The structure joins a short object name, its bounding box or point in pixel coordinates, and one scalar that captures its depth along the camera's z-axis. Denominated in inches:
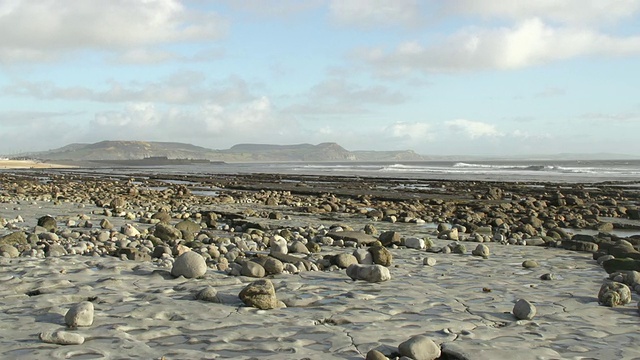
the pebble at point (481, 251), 398.2
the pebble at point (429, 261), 354.0
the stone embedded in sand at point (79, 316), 196.5
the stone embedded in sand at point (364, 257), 340.1
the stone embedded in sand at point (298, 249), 388.2
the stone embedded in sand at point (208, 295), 237.9
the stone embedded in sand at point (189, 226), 485.1
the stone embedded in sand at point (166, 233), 439.8
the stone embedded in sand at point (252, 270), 296.2
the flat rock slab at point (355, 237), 449.4
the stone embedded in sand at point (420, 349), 170.7
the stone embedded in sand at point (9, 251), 337.1
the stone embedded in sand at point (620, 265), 329.4
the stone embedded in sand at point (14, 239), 379.4
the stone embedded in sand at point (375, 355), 163.3
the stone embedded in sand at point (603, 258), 371.5
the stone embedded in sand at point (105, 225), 505.9
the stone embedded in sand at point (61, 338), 178.2
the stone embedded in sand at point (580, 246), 430.0
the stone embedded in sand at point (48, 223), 481.1
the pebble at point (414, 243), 428.8
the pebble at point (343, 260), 328.2
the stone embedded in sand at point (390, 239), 440.1
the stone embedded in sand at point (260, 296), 229.6
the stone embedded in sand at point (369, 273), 291.9
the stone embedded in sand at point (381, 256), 339.3
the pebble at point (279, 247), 380.1
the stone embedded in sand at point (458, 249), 409.1
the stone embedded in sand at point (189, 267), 286.5
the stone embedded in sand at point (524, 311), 222.7
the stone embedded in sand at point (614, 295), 250.2
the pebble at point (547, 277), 313.6
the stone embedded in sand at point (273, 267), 304.5
